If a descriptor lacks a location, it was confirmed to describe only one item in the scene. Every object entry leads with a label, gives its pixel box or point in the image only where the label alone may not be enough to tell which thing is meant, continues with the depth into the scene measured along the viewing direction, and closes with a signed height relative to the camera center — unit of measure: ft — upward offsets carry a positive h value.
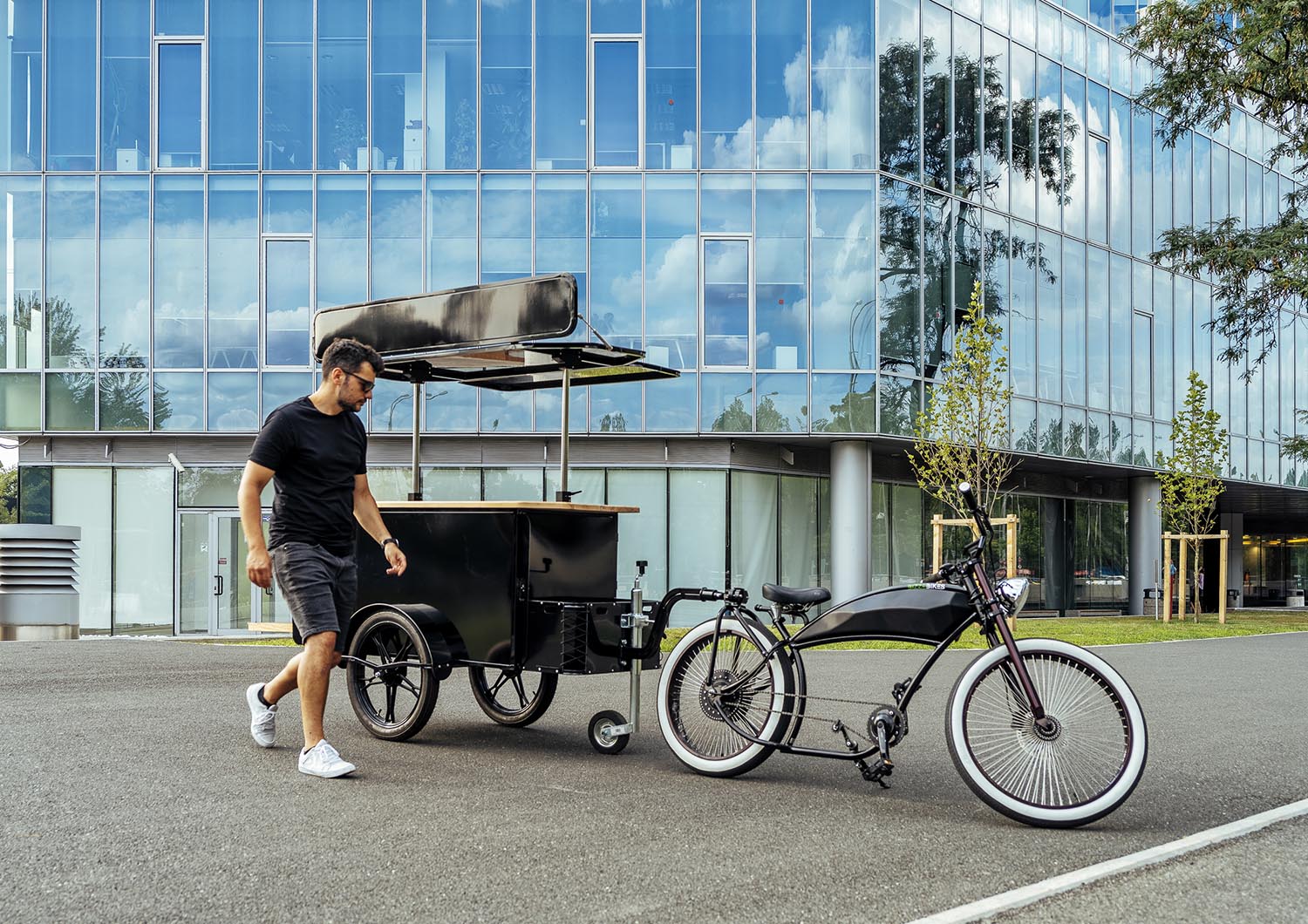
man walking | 21.25 -0.69
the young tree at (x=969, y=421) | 66.80 +2.85
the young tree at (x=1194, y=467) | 90.84 +0.71
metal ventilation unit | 56.29 -4.66
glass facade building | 79.46 +14.53
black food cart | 23.94 -2.10
